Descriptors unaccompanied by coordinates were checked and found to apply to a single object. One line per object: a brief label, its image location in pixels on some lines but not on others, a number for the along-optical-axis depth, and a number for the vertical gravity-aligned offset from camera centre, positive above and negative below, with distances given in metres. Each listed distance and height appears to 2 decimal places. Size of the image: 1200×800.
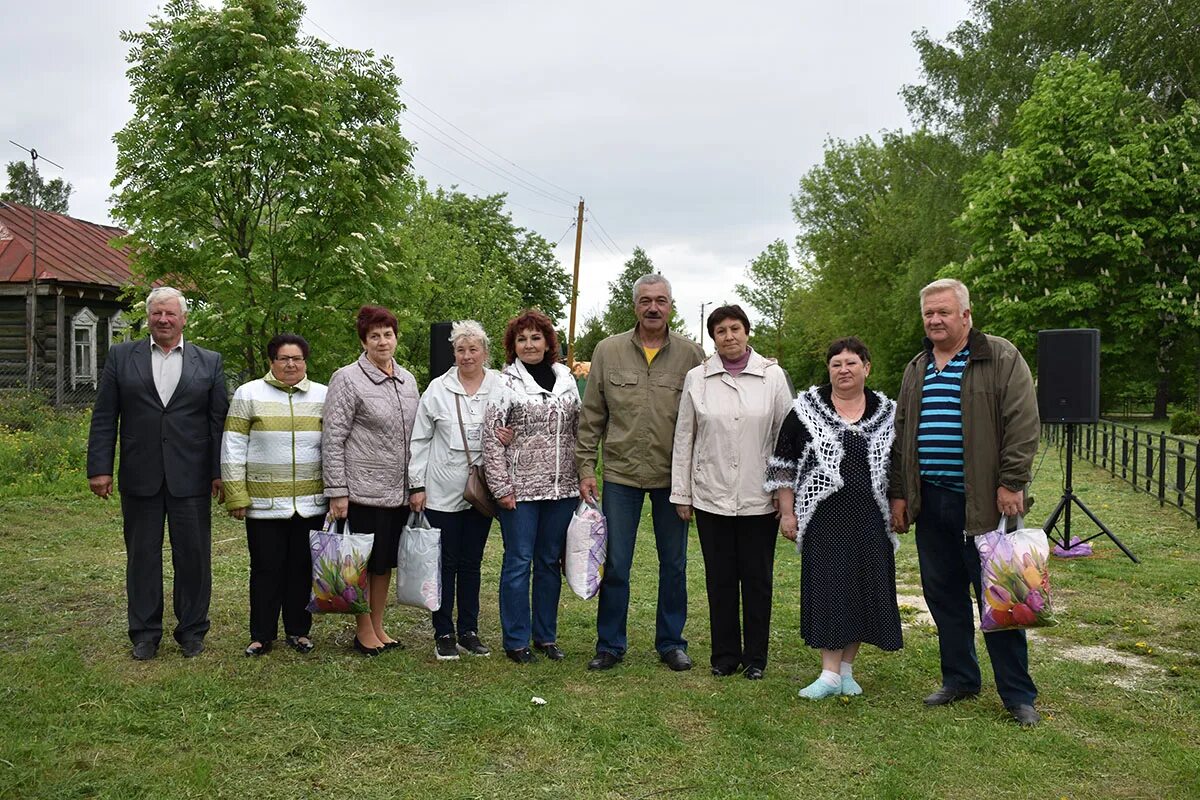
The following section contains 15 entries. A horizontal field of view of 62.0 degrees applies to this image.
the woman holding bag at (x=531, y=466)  5.11 -0.43
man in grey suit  5.05 -0.41
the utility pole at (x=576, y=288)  28.21 +2.70
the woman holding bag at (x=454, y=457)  5.17 -0.40
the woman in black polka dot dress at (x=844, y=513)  4.55 -0.58
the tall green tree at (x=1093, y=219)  25.22 +4.61
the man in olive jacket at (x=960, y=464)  4.19 -0.32
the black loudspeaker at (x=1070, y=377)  9.12 +0.14
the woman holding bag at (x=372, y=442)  5.10 -0.33
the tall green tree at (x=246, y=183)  10.88 +2.14
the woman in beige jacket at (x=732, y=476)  4.84 -0.44
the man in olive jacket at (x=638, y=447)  5.05 -0.32
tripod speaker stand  8.78 -1.06
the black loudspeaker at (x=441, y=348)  7.56 +0.25
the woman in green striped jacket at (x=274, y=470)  5.09 -0.48
